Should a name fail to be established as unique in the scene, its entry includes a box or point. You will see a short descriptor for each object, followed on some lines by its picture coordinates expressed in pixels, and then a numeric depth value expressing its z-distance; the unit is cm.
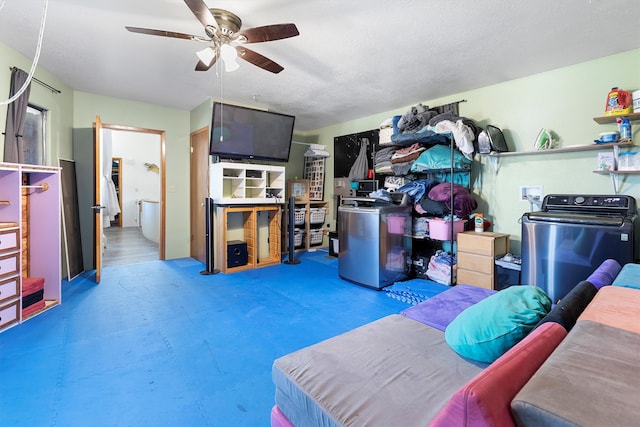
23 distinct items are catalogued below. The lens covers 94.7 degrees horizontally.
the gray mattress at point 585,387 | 56
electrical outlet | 329
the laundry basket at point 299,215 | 565
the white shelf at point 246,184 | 422
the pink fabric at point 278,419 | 121
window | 333
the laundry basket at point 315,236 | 598
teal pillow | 115
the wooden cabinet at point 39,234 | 263
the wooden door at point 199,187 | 459
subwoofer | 424
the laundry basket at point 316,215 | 587
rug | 321
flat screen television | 398
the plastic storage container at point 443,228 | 358
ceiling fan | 201
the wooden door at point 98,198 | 356
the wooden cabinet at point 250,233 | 423
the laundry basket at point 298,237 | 568
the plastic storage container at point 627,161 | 265
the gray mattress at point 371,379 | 98
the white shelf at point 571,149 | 268
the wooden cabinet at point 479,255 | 320
